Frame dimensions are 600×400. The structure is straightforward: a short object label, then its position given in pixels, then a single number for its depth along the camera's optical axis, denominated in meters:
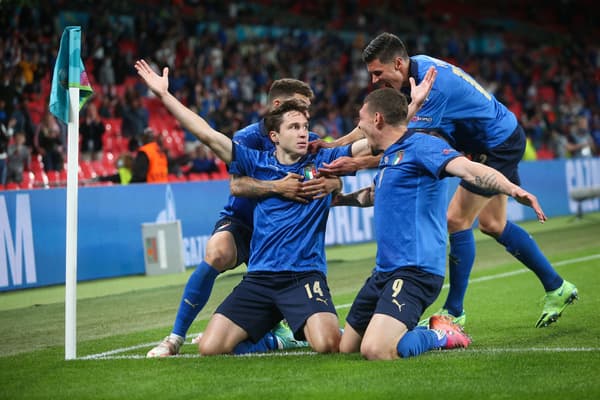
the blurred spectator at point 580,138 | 26.45
